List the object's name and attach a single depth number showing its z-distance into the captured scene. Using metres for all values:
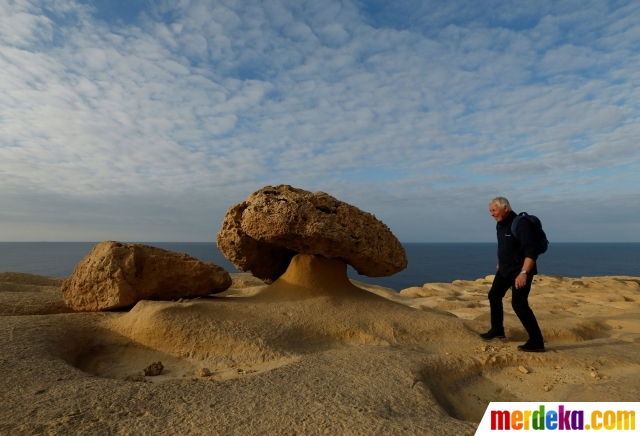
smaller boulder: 6.20
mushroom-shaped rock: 6.52
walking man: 5.06
